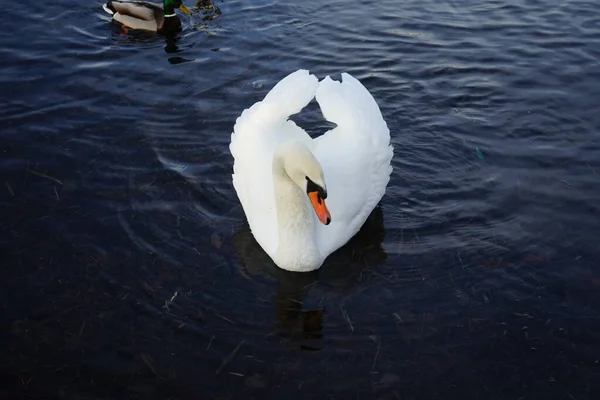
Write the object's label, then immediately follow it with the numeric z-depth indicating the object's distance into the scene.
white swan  7.36
